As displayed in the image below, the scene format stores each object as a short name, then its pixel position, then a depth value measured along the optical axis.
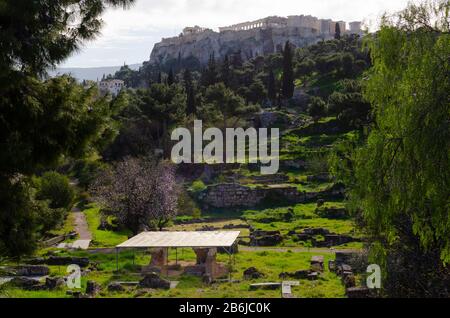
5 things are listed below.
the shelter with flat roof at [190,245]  23.84
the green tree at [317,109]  61.38
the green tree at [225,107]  58.00
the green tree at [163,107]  54.44
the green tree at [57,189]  36.53
